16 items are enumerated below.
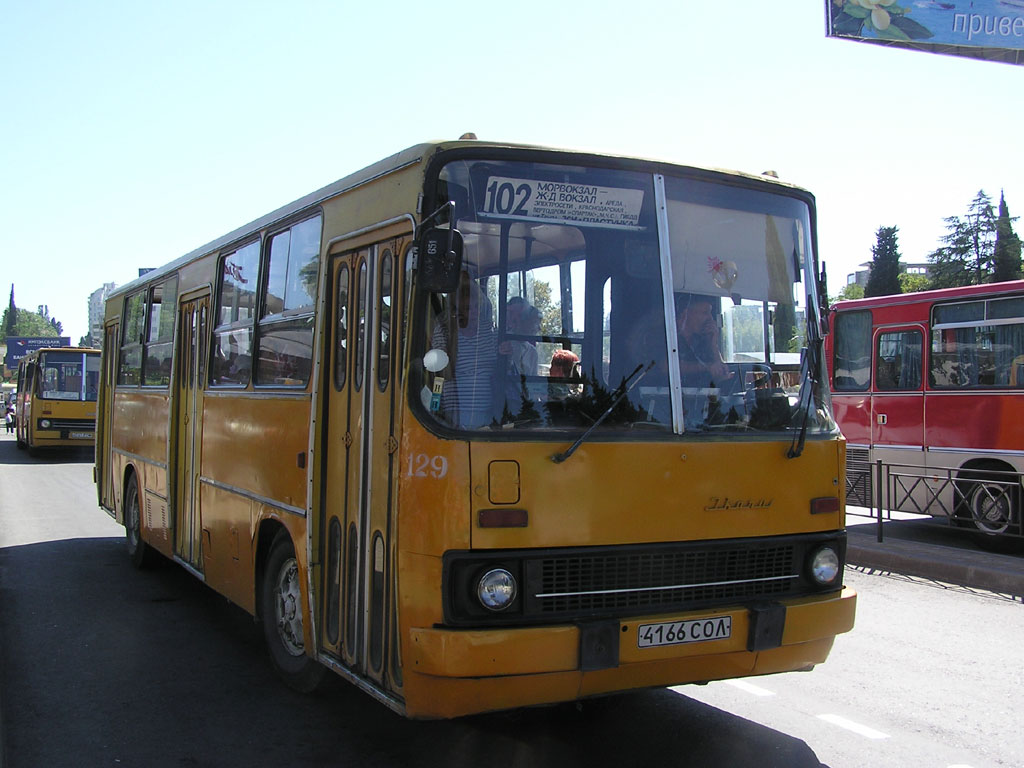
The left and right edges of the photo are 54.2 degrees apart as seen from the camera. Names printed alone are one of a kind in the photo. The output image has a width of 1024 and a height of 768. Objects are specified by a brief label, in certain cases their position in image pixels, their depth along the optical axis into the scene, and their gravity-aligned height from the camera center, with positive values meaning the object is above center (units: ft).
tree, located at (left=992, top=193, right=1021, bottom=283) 249.96 +36.90
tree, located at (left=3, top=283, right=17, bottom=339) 580.59 +40.31
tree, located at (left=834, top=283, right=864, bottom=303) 313.12 +32.49
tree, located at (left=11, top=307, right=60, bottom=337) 625.41 +37.95
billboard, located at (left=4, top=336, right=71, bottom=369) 300.81 +13.56
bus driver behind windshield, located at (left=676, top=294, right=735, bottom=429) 15.12 +0.47
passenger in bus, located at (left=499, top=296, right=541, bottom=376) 14.29 +0.74
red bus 39.11 -0.05
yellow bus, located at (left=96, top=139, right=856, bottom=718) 13.67 -0.64
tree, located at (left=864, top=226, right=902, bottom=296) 259.80 +35.31
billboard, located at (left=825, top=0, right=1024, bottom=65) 56.39 +21.03
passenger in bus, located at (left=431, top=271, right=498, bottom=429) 13.99 +0.55
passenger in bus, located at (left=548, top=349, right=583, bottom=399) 14.35 +0.25
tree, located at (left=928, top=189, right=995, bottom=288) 265.54 +39.96
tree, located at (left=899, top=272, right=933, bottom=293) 275.67 +31.76
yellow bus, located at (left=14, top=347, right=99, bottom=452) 90.12 -0.77
